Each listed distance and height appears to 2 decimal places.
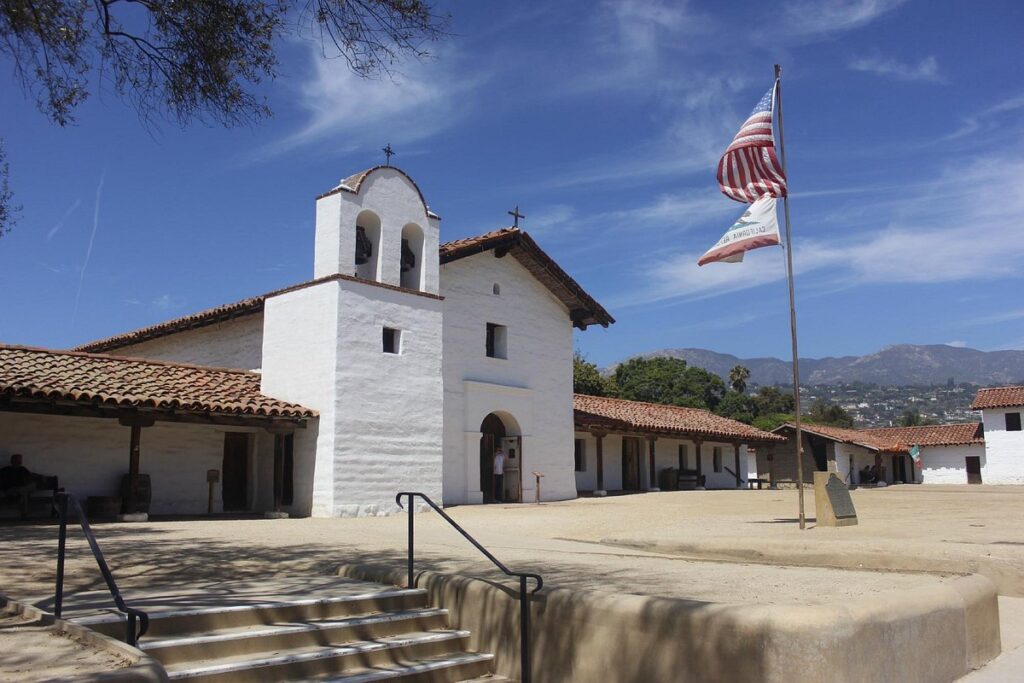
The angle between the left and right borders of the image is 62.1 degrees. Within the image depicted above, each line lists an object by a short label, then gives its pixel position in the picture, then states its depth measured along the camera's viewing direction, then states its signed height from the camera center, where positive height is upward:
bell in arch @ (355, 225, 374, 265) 18.50 +4.68
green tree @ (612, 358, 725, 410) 64.94 +6.38
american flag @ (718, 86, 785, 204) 12.98 +4.60
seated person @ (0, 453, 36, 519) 14.20 -0.29
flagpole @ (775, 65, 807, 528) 12.20 +2.08
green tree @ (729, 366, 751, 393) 75.19 +7.68
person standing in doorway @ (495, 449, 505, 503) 21.56 -0.28
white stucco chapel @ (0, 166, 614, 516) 15.48 +1.41
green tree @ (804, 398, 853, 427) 83.00 +4.87
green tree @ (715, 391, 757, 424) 66.69 +4.67
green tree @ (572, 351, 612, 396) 48.53 +4.99
